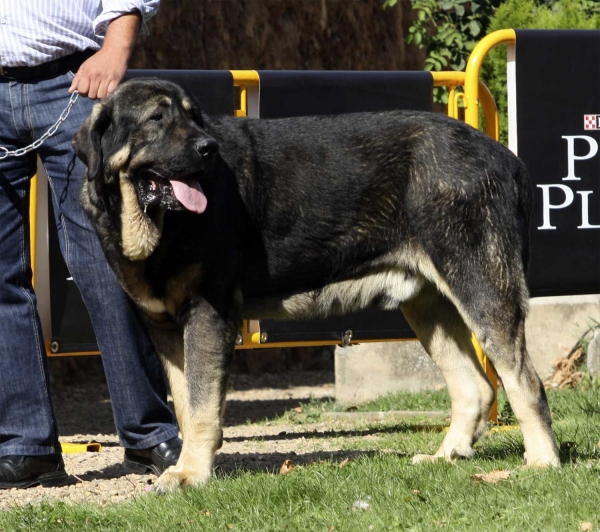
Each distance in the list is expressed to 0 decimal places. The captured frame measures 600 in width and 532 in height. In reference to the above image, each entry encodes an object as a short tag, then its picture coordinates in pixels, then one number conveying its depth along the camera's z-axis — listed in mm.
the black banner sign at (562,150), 12578
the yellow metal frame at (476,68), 12375
